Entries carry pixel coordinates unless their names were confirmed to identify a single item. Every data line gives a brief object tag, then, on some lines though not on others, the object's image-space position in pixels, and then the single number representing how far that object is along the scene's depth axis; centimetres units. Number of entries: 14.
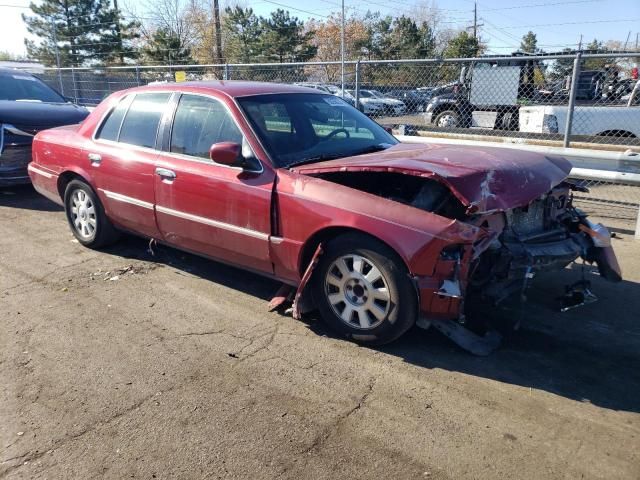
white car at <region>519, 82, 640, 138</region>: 1071
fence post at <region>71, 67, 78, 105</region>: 1566
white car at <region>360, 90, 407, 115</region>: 1458
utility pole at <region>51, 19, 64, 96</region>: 1597
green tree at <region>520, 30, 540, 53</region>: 6469
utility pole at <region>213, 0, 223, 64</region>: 3194
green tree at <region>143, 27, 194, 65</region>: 3350
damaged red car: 341
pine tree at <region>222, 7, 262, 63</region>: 3694
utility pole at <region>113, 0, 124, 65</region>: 3585
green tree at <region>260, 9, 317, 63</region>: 3659
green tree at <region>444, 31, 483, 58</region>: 3444
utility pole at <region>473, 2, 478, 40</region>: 5993
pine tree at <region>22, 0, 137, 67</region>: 3594
